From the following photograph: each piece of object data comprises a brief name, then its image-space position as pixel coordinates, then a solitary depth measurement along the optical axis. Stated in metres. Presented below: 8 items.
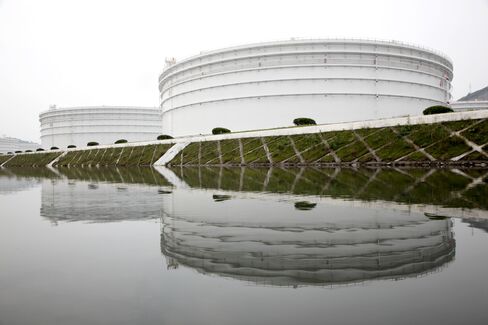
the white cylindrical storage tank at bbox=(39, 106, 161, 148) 112.62
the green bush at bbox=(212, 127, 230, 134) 56.45
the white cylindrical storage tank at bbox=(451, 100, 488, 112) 92.86
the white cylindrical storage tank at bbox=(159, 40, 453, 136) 64.69
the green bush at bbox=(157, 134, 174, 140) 65.62
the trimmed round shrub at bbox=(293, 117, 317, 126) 50.09
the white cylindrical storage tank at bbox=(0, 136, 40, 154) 183.50
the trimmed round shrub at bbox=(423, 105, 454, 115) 36.38
